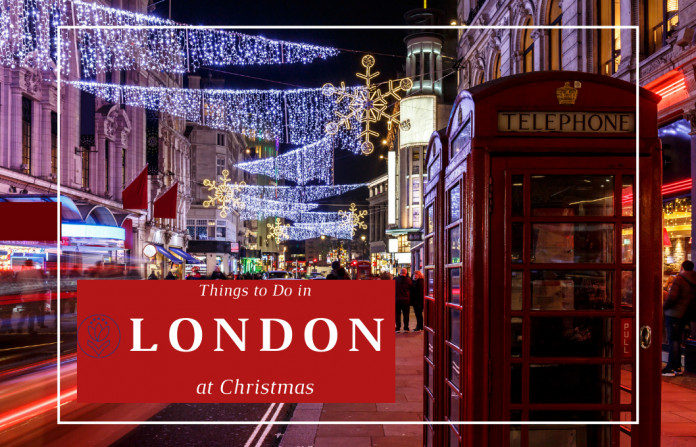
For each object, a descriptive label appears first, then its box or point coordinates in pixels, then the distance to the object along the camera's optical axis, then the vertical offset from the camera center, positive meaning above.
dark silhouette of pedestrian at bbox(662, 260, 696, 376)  9.45 -1.06
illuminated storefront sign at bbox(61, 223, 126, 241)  21.56 +0.49
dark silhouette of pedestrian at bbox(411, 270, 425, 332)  16.56 -1.59
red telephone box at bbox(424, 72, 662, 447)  3.50 -0.03
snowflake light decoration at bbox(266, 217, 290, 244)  66.98 +1.18
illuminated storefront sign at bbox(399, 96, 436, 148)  38.00 +8.37
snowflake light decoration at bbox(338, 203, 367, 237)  48.61 +2.30
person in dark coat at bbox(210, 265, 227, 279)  21.53 -1.20
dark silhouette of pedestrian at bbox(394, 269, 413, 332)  15.92 -1.41
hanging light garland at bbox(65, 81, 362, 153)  19.27 +4.84
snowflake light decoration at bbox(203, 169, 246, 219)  39.17 +3.41
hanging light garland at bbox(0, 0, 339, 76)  15.42 +7.30
